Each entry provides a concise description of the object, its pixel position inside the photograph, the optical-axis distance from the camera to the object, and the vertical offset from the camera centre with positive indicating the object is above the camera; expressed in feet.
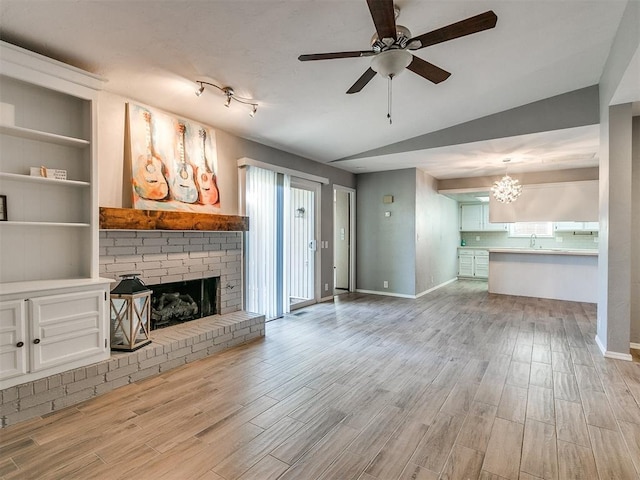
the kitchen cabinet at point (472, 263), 29.27 -2.43
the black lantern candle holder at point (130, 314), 9.29 -2.25
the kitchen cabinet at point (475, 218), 29.63 +1.81
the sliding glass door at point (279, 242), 14.70 -0.23
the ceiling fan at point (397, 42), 5.91 +4.09
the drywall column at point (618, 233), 10.63 +0.13
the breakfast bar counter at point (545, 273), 19.69 -2.40
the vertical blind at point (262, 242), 14.58 -0.21
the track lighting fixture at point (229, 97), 10.19 +4.89
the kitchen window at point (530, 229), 26.50 +0.66
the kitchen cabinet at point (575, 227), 24.11 +0.79
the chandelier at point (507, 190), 19.52 +2.90
